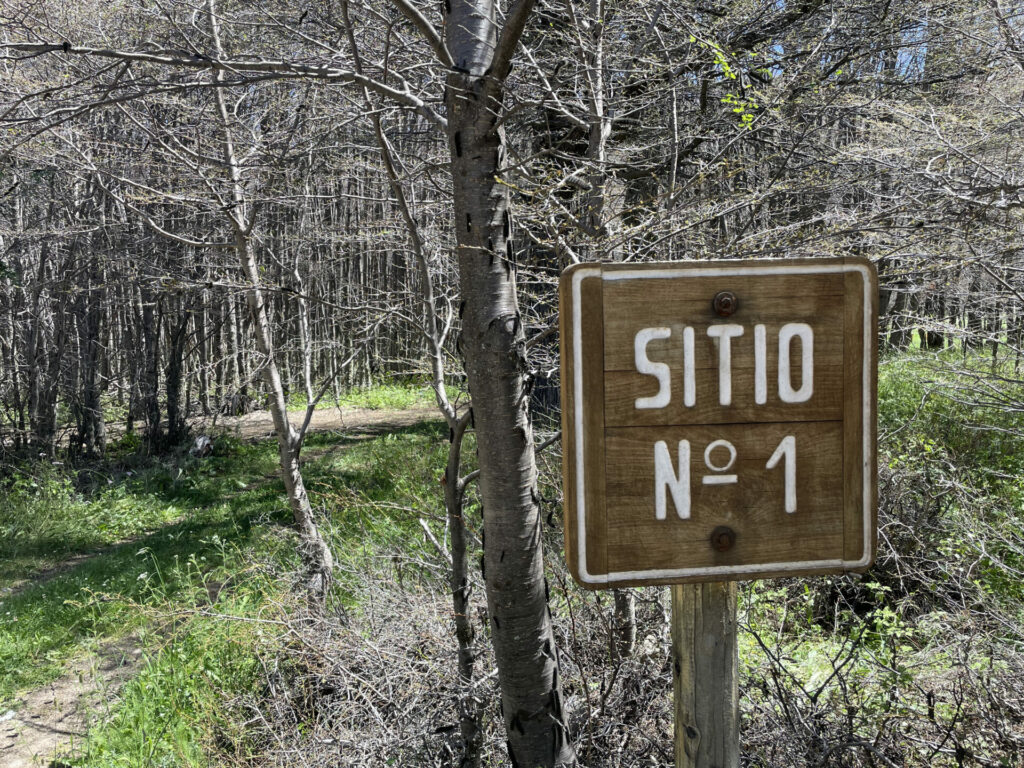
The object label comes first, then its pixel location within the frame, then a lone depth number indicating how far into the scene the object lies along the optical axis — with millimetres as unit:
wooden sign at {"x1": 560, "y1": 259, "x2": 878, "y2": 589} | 1309
